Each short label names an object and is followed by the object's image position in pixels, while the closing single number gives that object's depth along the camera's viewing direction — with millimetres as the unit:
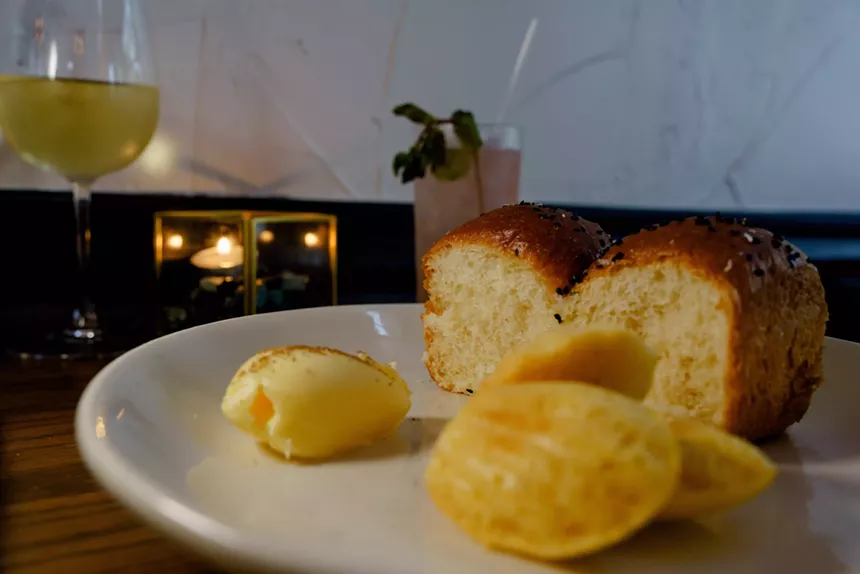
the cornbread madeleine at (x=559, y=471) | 298
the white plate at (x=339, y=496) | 298
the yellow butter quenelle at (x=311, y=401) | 419
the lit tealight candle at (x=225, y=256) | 612
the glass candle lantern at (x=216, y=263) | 612
